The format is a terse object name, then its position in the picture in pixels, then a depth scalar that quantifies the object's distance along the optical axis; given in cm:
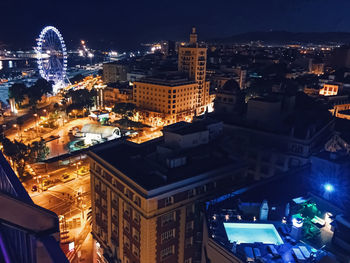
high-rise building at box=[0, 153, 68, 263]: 517
